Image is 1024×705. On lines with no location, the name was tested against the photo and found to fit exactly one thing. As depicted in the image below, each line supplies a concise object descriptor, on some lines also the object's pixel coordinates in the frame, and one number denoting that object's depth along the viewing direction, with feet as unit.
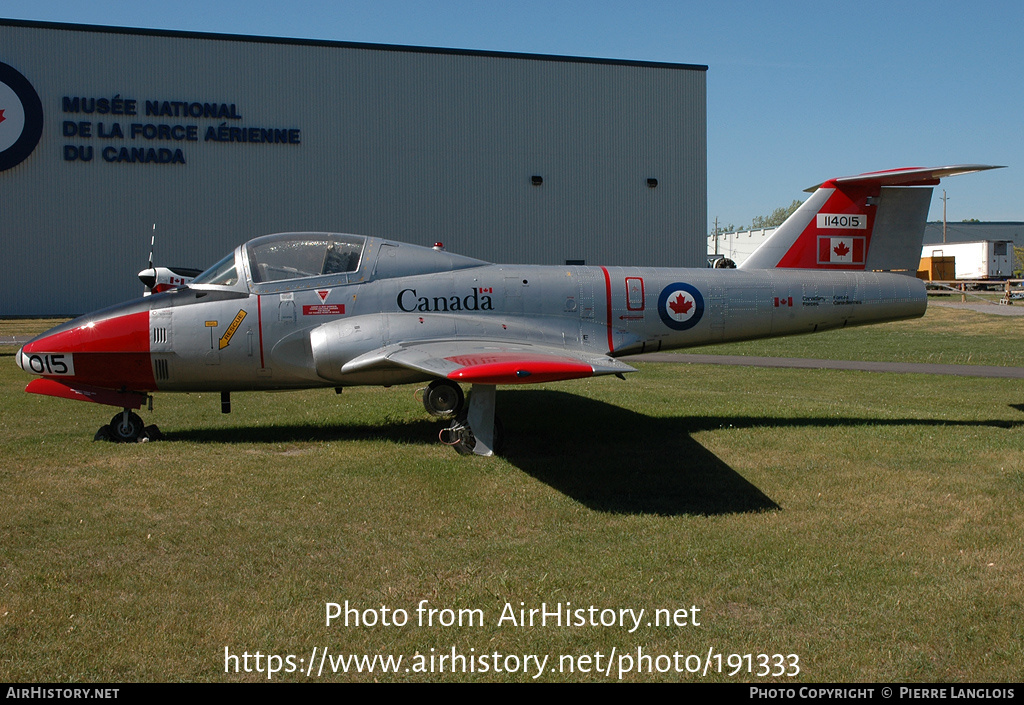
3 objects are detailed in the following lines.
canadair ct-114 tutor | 30.91
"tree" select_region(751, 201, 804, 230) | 575.99
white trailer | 200.44
